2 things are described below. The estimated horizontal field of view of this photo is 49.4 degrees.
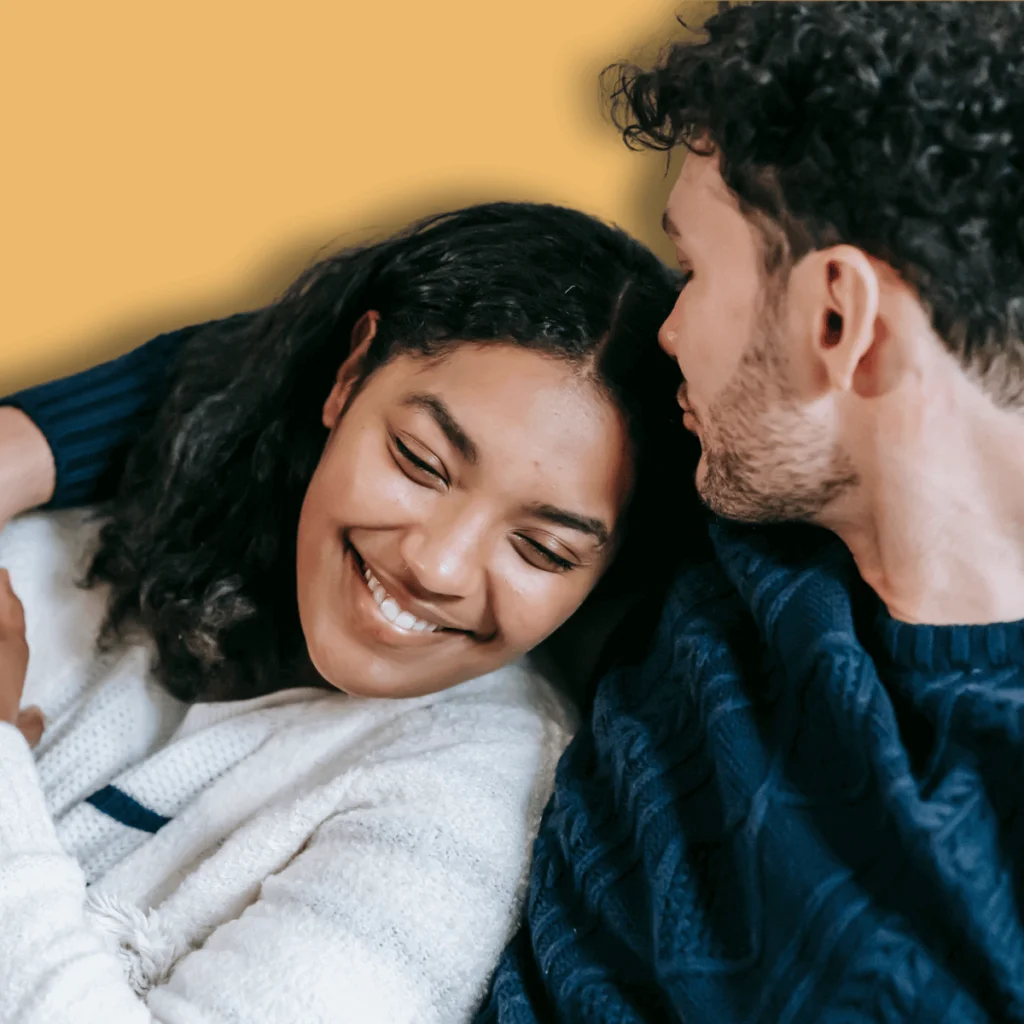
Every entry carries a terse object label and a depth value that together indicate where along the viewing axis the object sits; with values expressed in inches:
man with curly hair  32.1
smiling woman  37.9
